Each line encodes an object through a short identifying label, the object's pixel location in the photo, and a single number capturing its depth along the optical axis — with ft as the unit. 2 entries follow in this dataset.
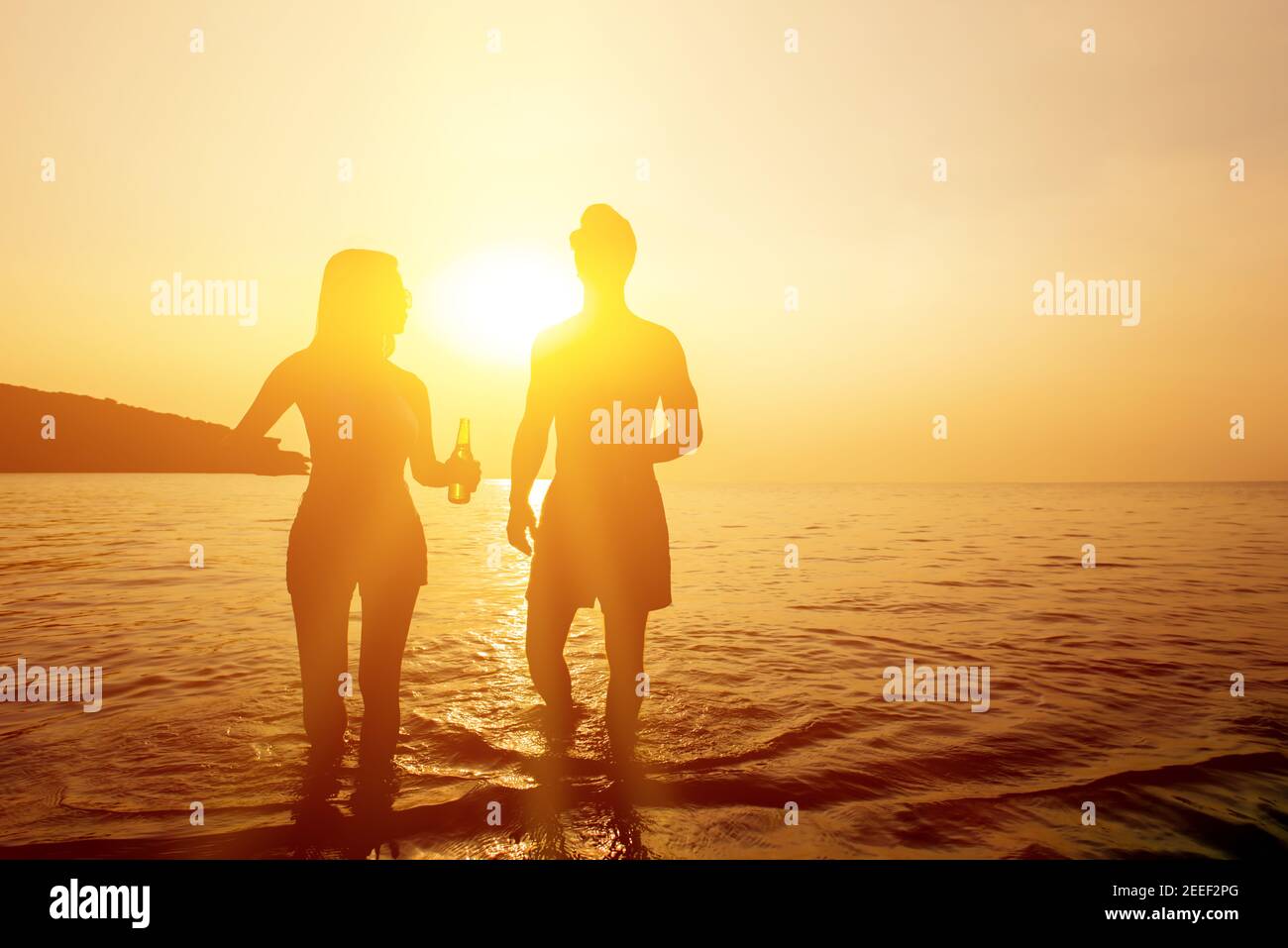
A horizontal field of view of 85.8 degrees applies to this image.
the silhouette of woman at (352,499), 11.43
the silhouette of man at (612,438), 13.20
